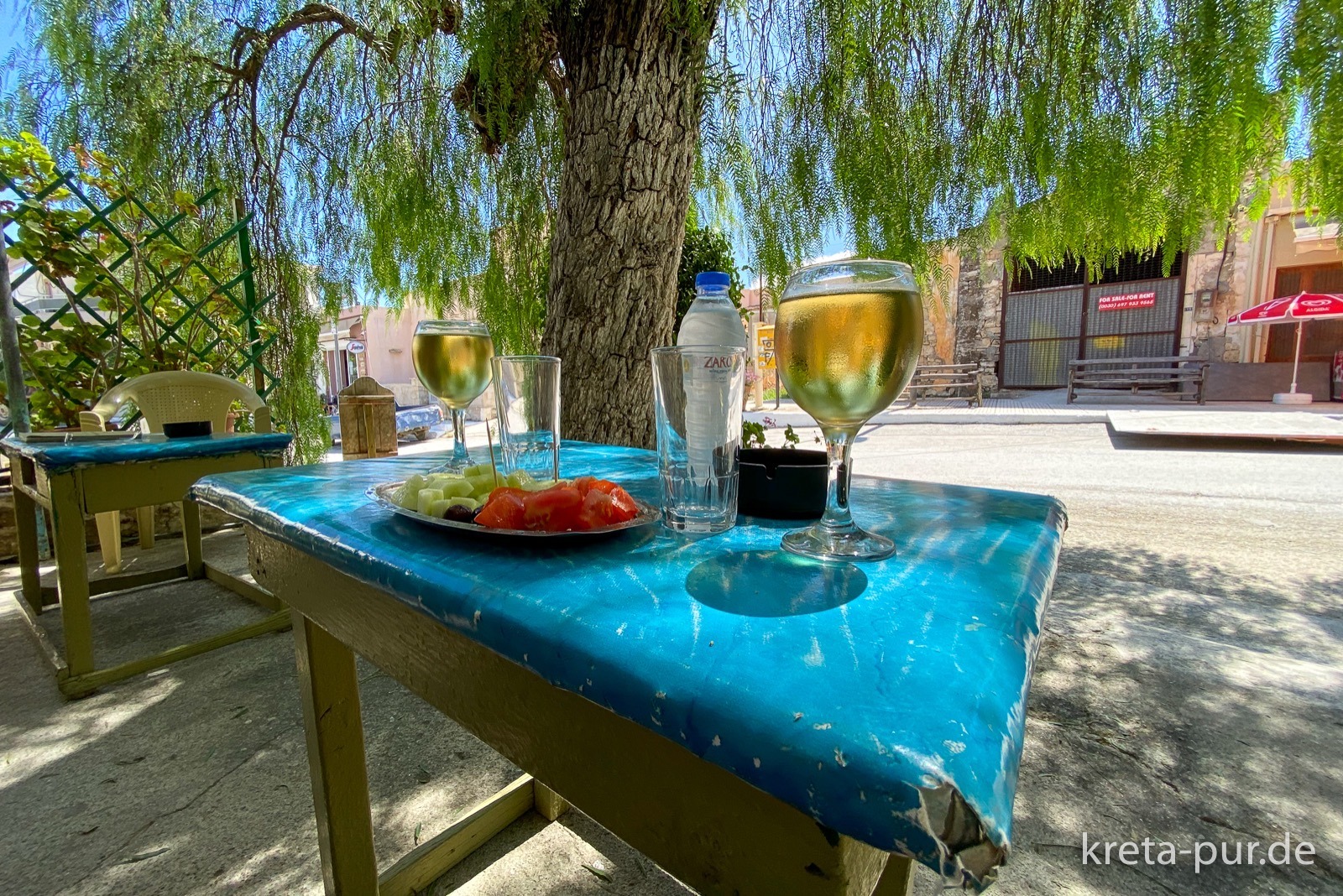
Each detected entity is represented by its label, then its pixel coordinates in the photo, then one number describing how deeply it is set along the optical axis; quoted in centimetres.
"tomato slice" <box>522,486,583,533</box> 55
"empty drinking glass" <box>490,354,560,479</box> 80
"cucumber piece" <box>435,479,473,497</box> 65
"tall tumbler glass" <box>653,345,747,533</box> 60
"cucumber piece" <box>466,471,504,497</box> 68
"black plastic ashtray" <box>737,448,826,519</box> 66
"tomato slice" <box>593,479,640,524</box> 59
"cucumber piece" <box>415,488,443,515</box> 63
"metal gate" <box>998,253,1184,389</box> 1223
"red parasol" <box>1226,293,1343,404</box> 859
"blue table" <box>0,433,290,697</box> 164
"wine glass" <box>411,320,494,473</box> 107
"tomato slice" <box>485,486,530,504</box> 59
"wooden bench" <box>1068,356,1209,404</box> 1073
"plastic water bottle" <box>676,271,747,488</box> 60
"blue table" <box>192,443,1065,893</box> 26
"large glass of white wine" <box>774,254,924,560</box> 50
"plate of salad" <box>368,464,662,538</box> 55
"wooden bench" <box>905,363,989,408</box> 1285
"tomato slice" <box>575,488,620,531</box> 55
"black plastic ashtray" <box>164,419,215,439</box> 185
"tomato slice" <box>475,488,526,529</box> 55
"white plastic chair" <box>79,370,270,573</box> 237
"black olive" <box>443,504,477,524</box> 59
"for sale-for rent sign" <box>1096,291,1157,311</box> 1230
